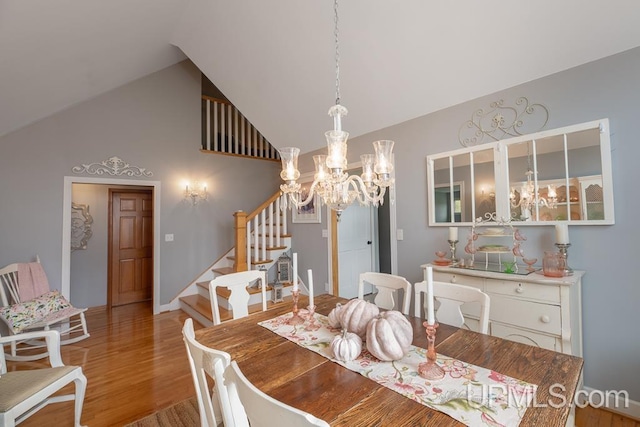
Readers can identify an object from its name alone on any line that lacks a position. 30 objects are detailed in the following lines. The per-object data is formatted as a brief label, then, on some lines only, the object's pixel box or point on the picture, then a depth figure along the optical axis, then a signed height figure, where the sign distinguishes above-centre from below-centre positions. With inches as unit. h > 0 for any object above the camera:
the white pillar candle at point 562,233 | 73.5 -4.3
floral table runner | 31.9 -23.3
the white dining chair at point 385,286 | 74.2 -18.8
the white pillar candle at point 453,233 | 95.2 -4.7
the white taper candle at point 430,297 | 39.2 -11.8
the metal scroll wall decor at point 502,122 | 83.0 +32.8
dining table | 31.8 -23.4
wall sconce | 172.5 +21.1
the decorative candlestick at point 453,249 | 95.3 -10.5
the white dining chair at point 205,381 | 30.2 -19.5
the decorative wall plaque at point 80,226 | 163.3 +0.0
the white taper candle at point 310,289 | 58.1 -14.8
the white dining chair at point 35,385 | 54.7 -36.3
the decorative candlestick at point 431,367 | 39.2 -22.3
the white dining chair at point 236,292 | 73.9 -19.9
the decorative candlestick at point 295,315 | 62.1 -22.5
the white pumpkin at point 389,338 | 43.0 -19.3
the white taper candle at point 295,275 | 61.1 -12.4
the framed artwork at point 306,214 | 161.6 +5.4
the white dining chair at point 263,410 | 20.5 -15.8
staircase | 147.5 -22.2
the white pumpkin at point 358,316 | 50.2 -18.1
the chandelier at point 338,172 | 55.2 +11.3
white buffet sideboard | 66.5 -24.0
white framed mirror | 73.0 +12.9
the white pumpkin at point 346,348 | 44.2 -21.3
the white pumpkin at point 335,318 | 55.9 -20.5
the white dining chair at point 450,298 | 60.6 -18.5
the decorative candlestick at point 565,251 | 72.8 -9.2
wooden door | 175.0 -14.6
